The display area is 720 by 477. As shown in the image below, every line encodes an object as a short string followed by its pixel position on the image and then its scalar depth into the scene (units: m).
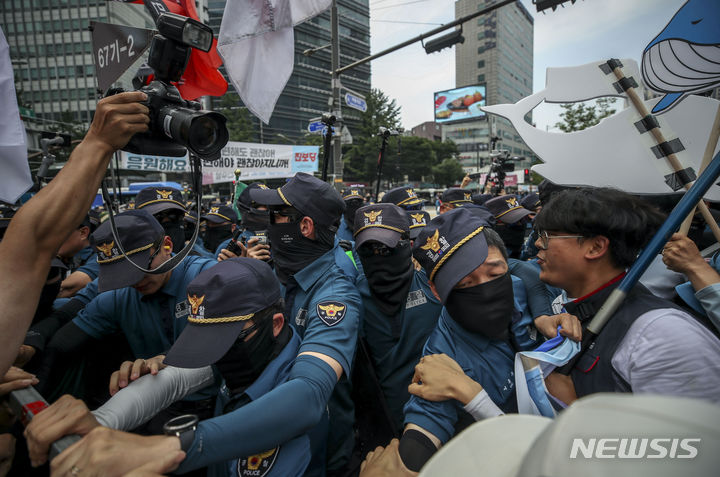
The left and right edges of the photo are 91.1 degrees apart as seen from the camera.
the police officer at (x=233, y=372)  1.19
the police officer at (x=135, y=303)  2.25
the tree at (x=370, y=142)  43.56
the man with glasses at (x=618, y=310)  1.13
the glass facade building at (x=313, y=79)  56.75
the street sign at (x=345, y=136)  8.44
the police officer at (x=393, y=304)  2.44
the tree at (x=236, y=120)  37.62
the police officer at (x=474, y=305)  1.66
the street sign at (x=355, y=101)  7.90
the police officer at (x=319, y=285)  1.66
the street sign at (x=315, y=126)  7.08
